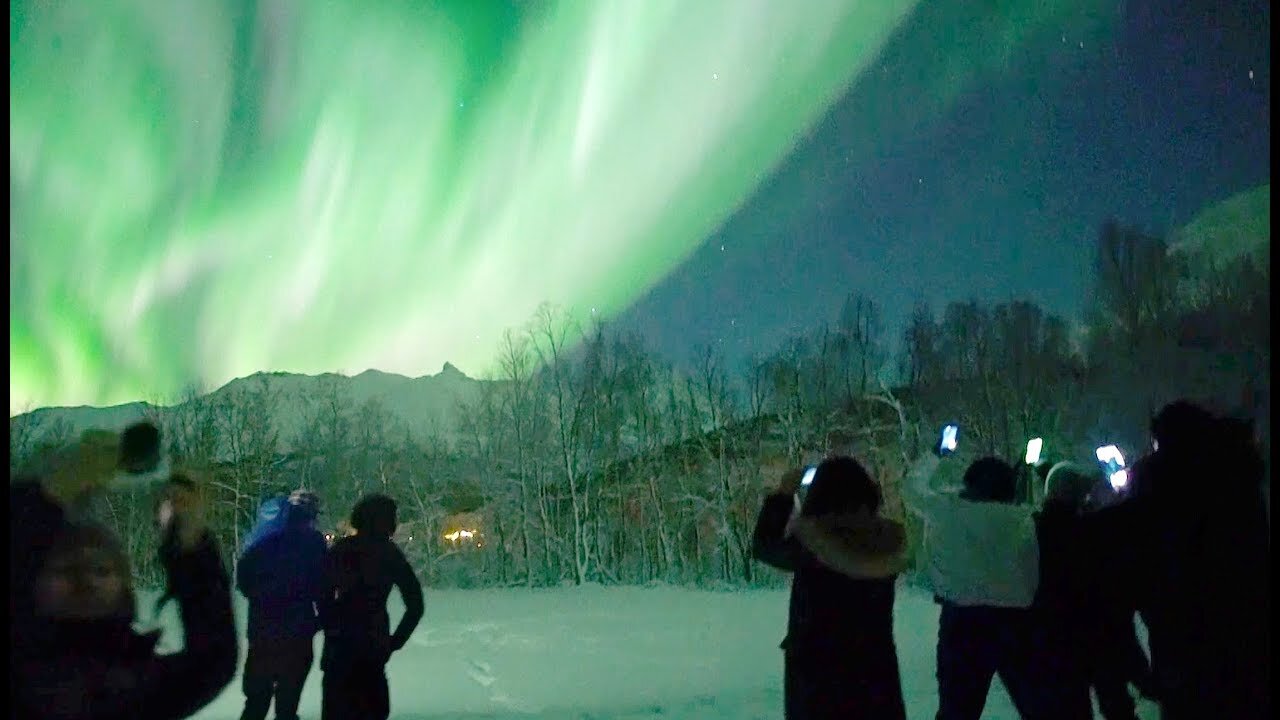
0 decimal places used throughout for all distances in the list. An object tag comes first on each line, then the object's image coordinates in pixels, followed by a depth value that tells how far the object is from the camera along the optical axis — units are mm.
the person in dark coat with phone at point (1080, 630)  4598
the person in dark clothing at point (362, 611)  5039
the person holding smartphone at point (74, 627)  1680
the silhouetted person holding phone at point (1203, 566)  3379
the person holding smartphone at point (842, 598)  3900
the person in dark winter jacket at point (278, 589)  5066
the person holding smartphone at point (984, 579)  4629
